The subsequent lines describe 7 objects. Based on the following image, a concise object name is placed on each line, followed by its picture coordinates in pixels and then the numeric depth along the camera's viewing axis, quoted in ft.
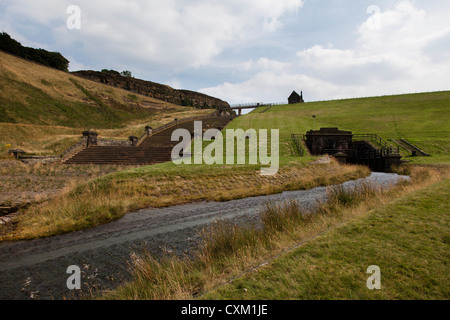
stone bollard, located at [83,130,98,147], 87.10
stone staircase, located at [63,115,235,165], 72.90
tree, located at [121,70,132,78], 439.63
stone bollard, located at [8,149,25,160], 65.59
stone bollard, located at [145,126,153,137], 114.94
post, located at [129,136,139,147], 100.48
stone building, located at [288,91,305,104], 311.68
